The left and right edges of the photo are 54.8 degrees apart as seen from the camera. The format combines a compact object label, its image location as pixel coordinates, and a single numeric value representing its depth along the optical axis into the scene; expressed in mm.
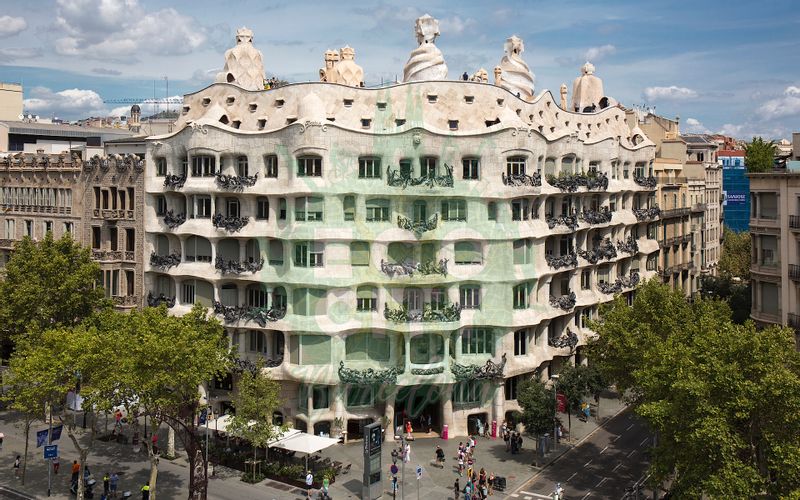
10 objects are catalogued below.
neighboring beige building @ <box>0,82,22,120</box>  118250
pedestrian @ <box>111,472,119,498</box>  53219
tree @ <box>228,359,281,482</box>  55156
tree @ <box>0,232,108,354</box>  66500
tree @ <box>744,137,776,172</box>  84625
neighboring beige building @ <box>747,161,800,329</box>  60438
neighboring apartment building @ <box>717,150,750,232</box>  139625
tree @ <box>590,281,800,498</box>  37531
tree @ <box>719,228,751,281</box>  111375
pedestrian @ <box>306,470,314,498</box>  53844
